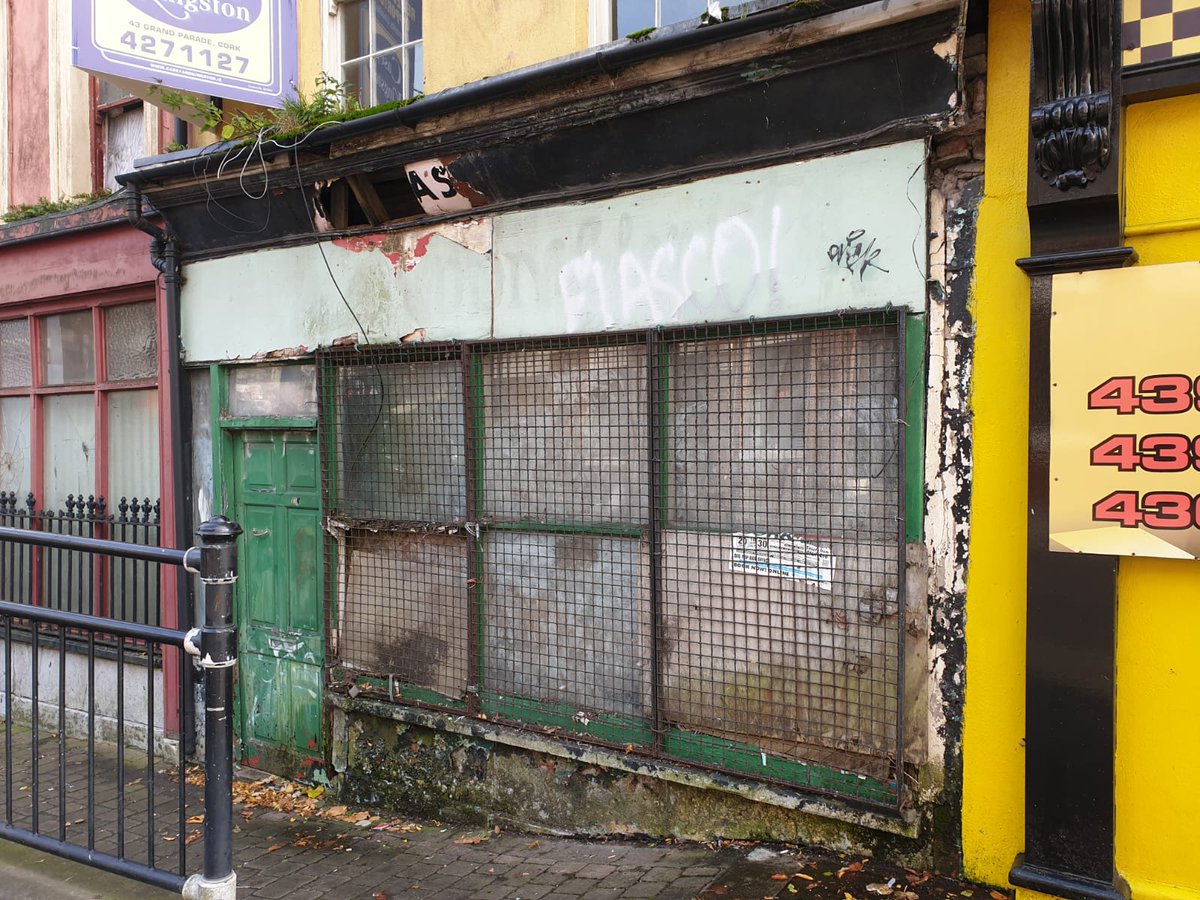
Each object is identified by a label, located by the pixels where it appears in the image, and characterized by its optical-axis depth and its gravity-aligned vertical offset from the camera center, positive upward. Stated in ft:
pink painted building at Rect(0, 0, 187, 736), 22.38 +3.05
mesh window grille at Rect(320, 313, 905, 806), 12.83 -1.79
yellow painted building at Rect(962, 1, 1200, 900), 10.47 -1.95
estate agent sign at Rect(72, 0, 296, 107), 17.24 +8.36
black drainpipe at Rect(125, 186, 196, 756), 20.83 +1.04
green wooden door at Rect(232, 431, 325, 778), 19.34 -3.86
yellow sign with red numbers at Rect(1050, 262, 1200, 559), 10.18 +0.27
